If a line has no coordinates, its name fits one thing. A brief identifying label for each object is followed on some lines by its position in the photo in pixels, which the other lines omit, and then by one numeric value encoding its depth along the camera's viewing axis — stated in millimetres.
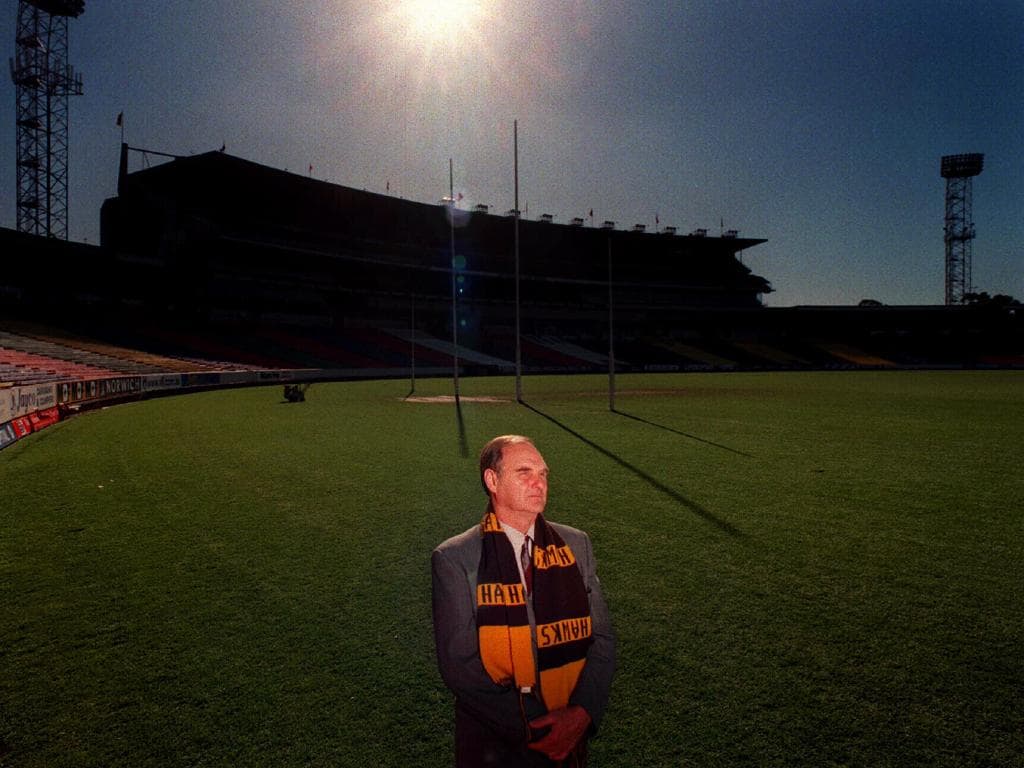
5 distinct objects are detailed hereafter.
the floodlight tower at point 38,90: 49781
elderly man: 2240
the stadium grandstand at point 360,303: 42438
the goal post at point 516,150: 22578
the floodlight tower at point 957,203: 91750
